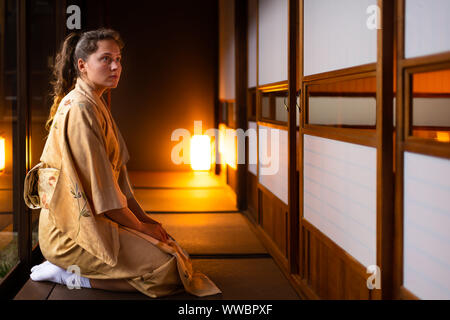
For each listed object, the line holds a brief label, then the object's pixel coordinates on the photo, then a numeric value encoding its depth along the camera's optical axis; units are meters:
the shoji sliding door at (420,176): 1.38
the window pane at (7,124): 2.92
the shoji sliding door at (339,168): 1.82
